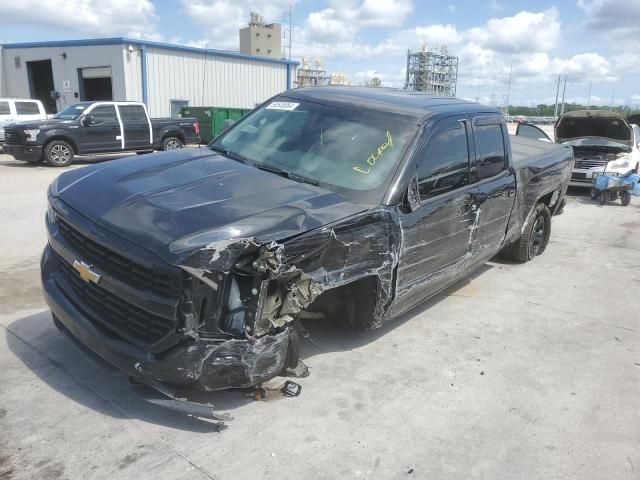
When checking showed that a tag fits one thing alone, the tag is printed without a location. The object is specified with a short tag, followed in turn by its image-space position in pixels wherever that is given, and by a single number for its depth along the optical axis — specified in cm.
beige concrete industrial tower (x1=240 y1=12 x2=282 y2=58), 7656
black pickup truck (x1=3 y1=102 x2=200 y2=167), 1393
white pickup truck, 1766
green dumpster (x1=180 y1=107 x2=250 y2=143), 2155
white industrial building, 2262
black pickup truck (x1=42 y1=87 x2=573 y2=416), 268
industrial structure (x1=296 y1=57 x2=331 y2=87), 7375
